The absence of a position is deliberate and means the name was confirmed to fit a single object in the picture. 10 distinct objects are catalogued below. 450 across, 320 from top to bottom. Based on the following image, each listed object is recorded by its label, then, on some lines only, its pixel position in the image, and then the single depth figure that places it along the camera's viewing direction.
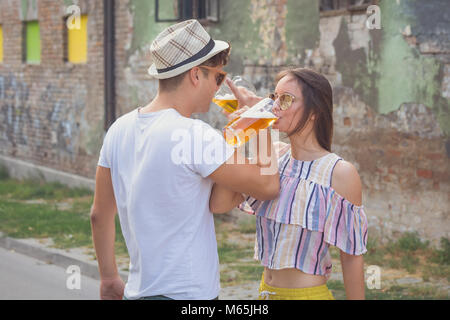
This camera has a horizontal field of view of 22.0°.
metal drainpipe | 20.92
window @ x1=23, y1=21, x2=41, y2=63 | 25.04
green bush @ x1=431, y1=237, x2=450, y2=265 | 12.08
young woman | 4.87
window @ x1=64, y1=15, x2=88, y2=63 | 22.62
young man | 4.48
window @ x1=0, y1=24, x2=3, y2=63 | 27.17
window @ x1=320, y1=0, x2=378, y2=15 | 13.59
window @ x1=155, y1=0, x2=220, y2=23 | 17.21
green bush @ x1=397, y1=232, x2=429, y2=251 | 12.66
